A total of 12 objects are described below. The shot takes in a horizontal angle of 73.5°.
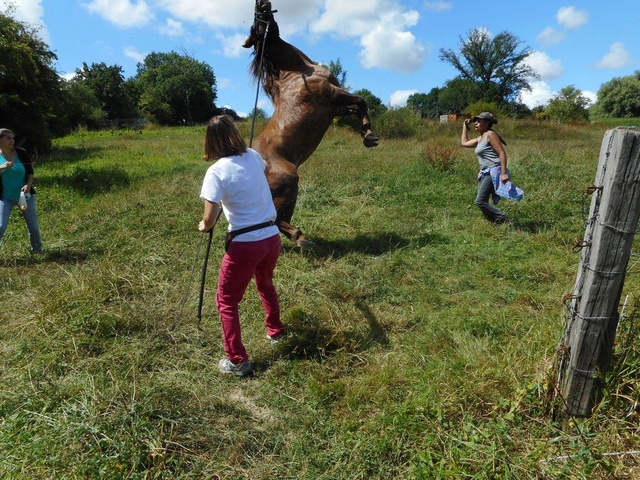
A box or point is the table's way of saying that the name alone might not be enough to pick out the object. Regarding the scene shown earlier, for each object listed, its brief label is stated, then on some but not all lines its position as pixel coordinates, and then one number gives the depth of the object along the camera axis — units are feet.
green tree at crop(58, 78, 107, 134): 109.70
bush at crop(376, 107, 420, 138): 67.21
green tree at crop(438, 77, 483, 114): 171.73
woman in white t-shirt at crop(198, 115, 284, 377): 9.52
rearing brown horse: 16.85
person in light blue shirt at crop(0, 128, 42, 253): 16.76
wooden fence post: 7.00
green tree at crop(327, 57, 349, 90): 105.60
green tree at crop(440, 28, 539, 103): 173.27
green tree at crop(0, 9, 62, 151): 38.14
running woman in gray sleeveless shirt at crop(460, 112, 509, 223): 19.97
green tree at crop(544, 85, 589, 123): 127.03
